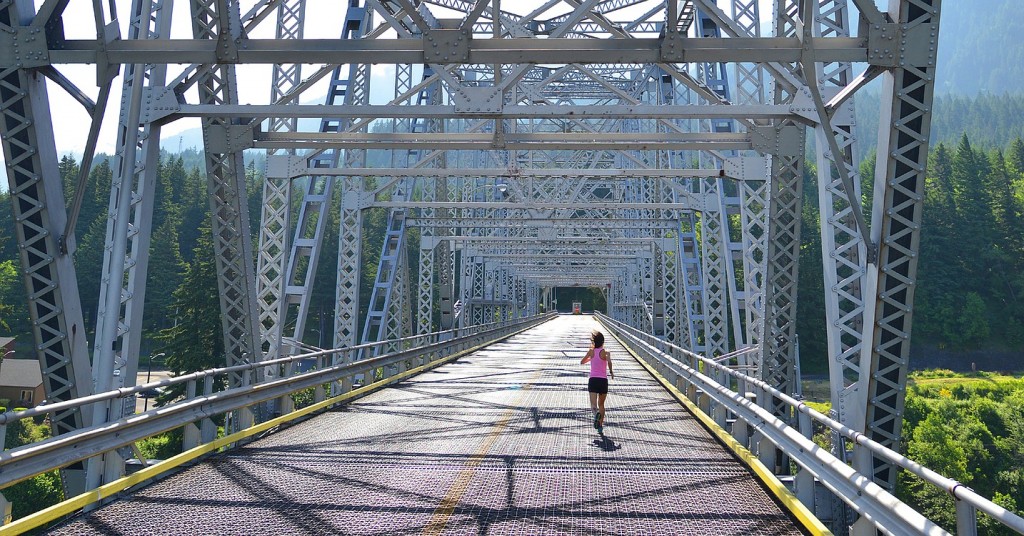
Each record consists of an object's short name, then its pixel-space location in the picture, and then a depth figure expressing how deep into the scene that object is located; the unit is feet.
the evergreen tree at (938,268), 346.54
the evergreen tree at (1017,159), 421.59
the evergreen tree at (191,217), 387.75
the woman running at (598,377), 47.24
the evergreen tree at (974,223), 364.99
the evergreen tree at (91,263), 327.06
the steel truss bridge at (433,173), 32.48
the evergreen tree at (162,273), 310.65
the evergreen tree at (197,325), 190.39
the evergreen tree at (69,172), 357.90
